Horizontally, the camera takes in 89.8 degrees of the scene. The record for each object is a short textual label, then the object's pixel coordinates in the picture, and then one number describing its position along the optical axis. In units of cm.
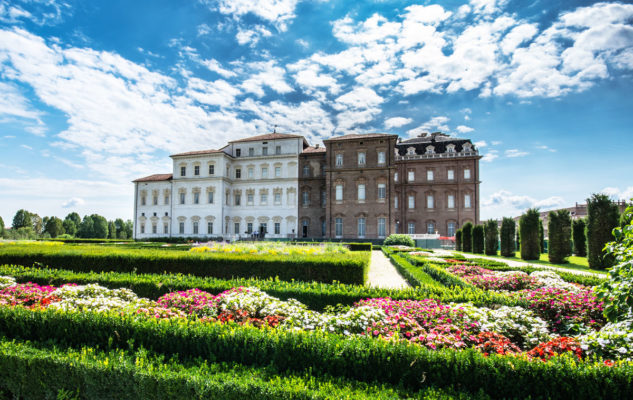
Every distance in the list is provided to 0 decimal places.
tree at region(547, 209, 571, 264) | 1691
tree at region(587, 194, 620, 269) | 1428
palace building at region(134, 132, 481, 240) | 3625
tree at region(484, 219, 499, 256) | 2361
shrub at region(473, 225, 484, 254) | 2553
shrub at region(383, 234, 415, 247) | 2595
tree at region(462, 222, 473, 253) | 2752
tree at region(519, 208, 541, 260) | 1866
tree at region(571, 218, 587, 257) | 1973
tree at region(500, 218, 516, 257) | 2166
